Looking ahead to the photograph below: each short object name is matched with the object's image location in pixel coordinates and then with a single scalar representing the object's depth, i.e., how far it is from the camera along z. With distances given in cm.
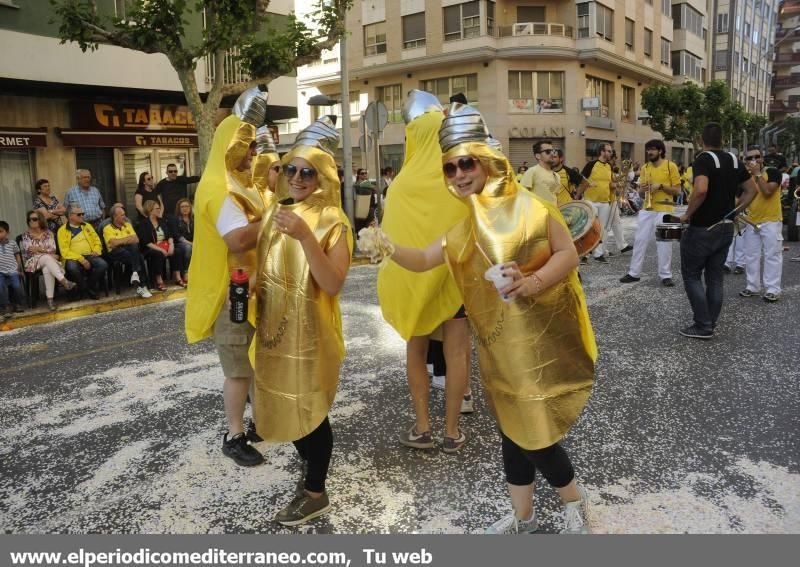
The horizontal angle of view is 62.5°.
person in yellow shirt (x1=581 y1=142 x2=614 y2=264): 1127
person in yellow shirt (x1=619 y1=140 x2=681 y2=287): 874
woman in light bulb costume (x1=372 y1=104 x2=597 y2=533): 238
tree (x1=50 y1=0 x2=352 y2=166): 1026
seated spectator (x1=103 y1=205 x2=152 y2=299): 930
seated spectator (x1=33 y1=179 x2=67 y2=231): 1004
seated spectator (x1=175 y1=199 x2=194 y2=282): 1005
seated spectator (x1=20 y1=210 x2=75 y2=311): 853
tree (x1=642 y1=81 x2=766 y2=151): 3681
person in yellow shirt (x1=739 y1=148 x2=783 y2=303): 813
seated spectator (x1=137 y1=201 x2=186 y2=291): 966
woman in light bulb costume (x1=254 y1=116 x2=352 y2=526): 264
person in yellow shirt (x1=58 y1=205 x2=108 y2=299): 880
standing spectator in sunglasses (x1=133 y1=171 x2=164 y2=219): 1051
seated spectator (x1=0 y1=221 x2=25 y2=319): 815
